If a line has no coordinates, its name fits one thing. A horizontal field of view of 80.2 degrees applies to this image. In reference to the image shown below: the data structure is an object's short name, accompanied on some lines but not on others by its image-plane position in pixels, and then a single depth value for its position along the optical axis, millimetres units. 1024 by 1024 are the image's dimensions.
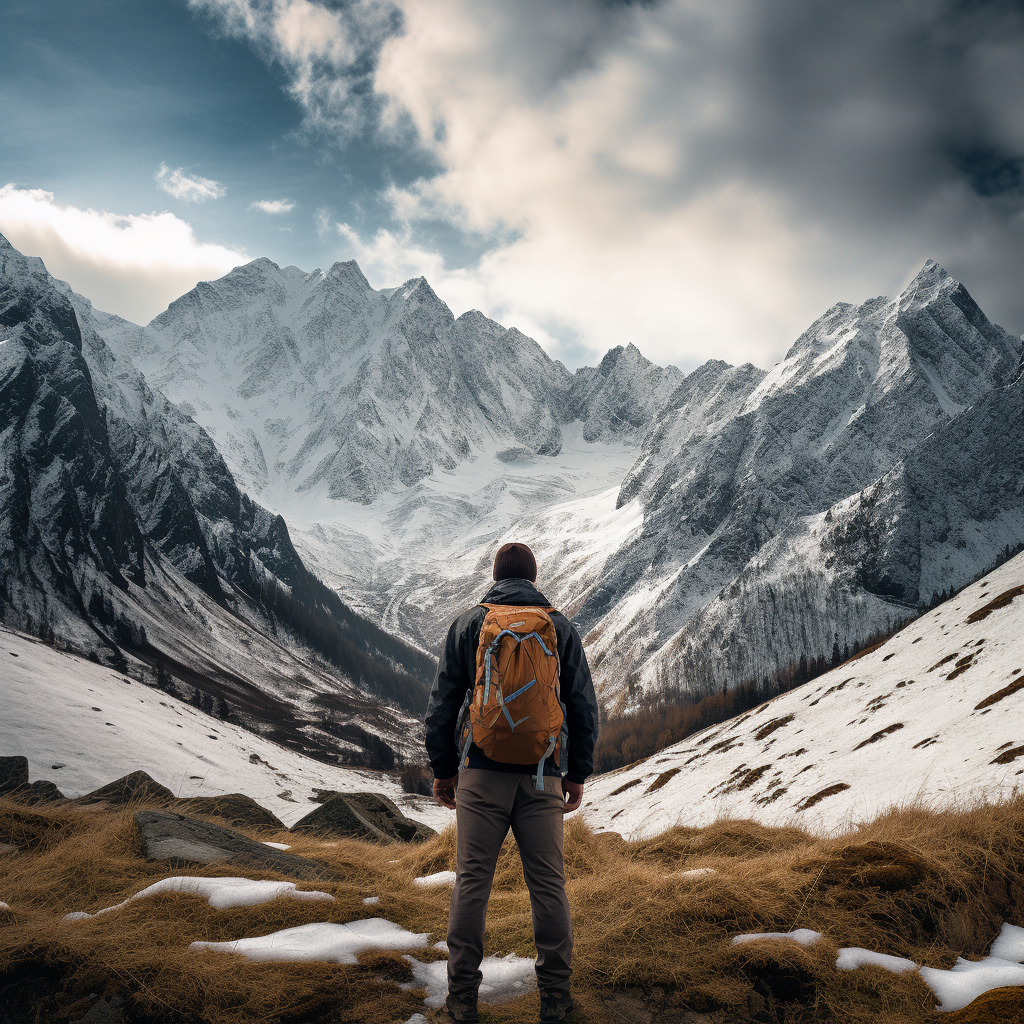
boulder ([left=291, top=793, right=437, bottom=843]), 13812
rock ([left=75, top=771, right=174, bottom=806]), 12828
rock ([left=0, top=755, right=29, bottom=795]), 14224
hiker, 5250
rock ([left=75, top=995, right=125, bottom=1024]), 4480
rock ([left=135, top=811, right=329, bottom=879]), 7801
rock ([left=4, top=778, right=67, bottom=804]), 12281
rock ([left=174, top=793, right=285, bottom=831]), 13072
